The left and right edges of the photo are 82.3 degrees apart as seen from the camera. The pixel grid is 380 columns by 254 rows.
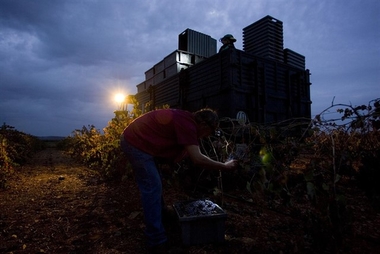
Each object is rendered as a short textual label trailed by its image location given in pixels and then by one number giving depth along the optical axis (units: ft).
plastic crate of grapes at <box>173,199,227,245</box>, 8.13
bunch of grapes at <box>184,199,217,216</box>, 8.88
